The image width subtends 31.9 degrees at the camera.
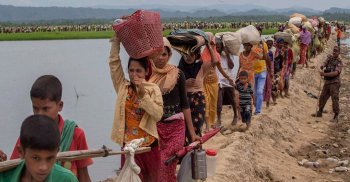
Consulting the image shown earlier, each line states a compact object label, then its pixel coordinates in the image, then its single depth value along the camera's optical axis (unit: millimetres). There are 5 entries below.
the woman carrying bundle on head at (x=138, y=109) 4613
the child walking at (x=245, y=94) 9469
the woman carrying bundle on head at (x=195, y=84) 6453
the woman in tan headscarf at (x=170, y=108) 5164
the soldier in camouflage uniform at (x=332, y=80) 12578
